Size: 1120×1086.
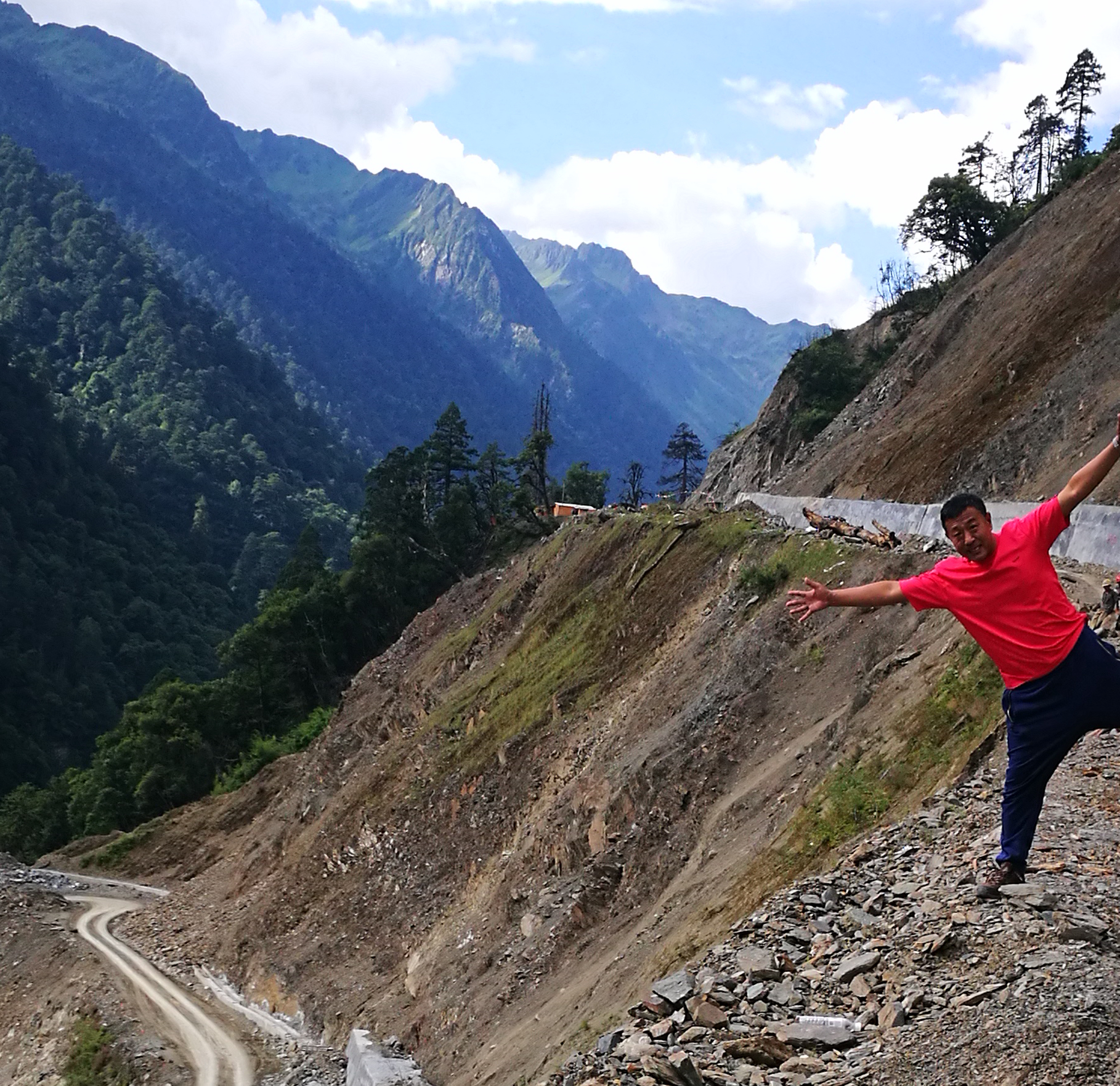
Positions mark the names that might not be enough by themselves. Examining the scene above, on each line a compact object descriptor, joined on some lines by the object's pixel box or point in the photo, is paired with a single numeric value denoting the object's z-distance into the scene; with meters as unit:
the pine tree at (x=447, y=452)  71.31
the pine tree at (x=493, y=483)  68.62
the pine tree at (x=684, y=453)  87.94
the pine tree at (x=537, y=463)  59.84
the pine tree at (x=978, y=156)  66.00
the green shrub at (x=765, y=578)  20.97
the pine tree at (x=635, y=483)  82.69
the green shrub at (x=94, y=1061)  23.08
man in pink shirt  5.99
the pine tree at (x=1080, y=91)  61.28
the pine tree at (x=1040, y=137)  67.25
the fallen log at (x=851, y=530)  19.42
